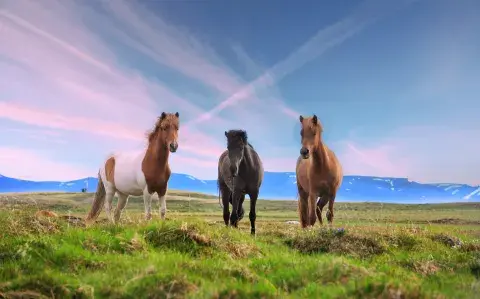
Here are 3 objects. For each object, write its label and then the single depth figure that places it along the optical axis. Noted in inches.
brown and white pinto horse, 560.4
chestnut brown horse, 601.6
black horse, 602.5
